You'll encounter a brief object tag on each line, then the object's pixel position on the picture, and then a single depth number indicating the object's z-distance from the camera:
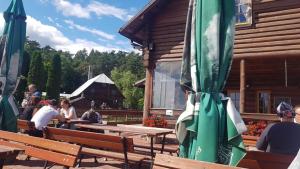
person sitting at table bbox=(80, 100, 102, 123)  6.59
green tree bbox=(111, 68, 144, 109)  40.15
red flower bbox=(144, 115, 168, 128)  8.69
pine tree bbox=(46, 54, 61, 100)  31.63
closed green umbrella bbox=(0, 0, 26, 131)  4.90
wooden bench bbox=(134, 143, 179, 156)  4.98
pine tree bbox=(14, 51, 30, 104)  27.16
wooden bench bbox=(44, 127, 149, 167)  3.89
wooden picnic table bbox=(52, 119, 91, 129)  5.95
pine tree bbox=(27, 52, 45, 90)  31.31
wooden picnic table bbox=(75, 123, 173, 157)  4.71
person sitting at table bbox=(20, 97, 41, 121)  5.83
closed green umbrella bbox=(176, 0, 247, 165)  2.48
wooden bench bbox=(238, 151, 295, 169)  2.57
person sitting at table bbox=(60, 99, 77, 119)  6.74
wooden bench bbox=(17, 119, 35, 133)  5.38
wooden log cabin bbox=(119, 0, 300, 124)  7.64
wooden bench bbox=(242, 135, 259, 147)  4.74
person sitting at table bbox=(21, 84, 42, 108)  7.16
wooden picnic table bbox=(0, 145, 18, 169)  2.81
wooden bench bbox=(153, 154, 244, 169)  2.11
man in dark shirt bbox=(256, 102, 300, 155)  2.95
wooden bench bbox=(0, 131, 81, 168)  3.21
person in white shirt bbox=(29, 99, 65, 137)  5.24
